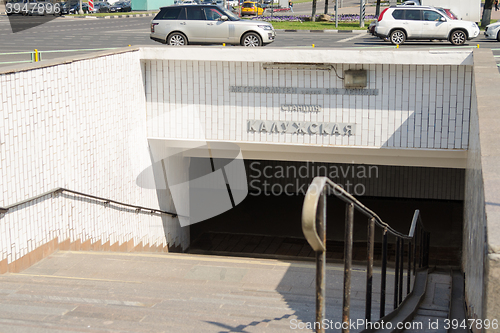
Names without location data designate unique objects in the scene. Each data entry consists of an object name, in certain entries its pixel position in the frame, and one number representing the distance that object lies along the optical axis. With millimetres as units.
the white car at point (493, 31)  23384
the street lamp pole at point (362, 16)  32000
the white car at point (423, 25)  22219
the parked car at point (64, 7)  49312
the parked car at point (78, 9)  51125
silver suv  17953
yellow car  49094
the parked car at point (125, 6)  52759
